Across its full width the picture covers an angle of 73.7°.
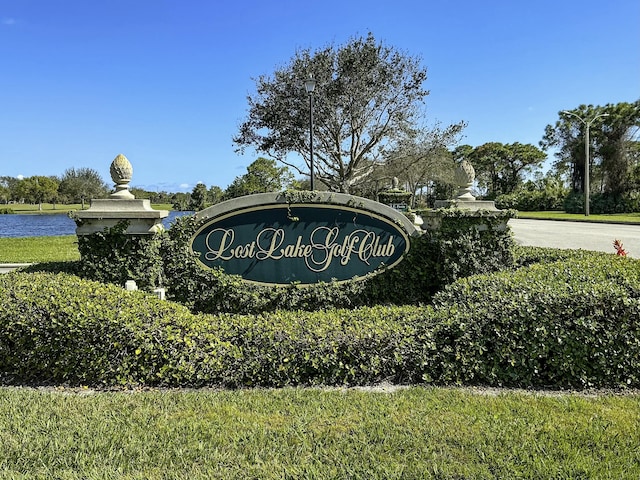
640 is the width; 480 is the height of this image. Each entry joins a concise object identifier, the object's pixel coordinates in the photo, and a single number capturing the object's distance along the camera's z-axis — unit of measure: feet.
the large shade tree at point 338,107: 76.28
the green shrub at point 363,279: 17.56
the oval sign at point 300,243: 17.78
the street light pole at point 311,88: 46.21
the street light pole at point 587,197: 97.26
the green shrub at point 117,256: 16.33
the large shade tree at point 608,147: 116.26
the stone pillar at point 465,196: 18.17
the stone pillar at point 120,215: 16.17
